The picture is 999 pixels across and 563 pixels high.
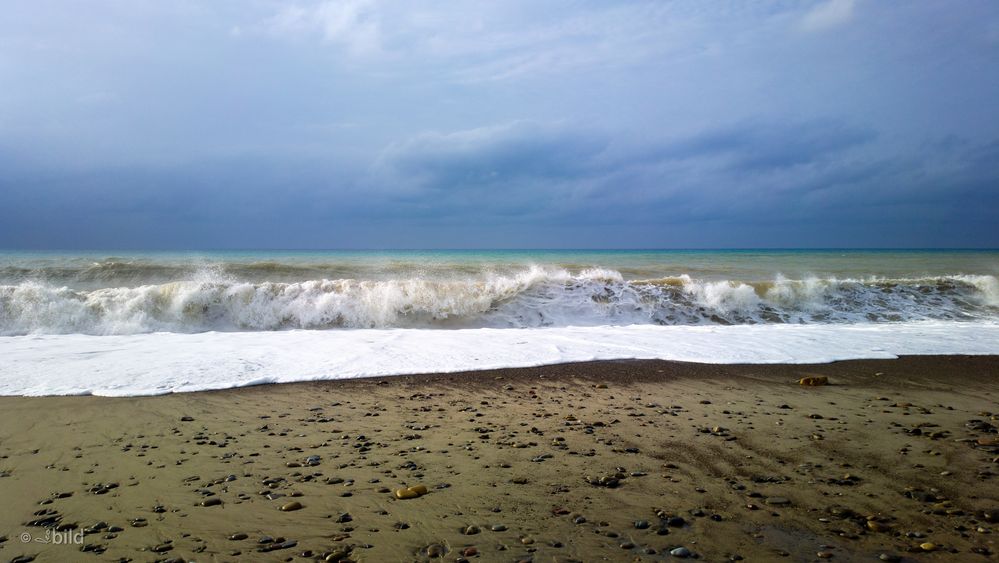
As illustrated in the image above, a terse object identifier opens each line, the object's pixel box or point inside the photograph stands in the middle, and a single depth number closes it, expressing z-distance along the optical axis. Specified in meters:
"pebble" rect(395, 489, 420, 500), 3.25
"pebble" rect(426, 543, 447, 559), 2.64
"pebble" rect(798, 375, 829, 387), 6.29
